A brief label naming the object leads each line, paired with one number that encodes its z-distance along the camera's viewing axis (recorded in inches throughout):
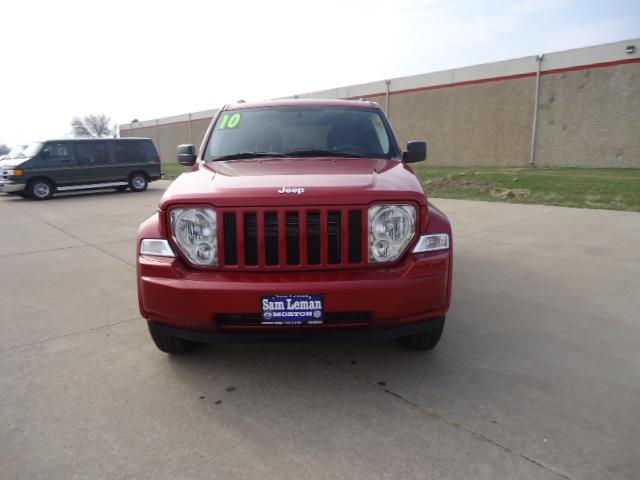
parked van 573.0
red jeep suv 98.0
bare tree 3070.9
